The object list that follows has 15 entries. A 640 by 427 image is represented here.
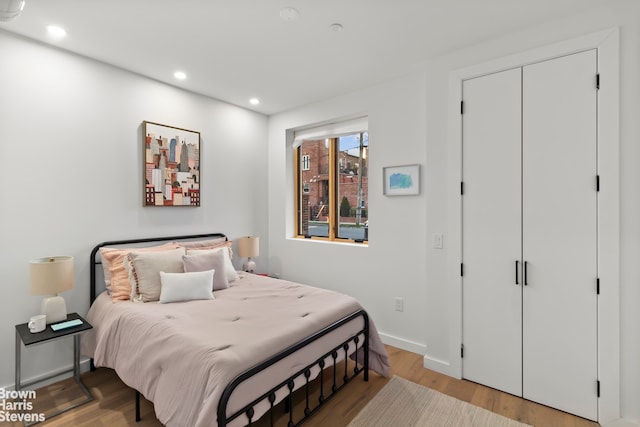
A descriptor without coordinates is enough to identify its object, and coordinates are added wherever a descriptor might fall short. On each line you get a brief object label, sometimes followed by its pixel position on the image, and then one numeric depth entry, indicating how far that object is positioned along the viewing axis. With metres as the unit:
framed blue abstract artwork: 2.98
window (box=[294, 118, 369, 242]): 3.77
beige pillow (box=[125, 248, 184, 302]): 2.50
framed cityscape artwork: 3.04
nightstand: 2.08
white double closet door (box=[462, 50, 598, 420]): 2.10
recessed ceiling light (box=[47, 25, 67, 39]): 2.26
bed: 1.58
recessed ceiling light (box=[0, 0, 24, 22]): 1.47
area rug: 2.06
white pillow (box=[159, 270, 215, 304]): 2.48
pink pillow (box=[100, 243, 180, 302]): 2.52
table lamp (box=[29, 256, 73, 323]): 2.17
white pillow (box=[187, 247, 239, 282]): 2.99
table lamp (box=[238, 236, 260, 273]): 3.78
